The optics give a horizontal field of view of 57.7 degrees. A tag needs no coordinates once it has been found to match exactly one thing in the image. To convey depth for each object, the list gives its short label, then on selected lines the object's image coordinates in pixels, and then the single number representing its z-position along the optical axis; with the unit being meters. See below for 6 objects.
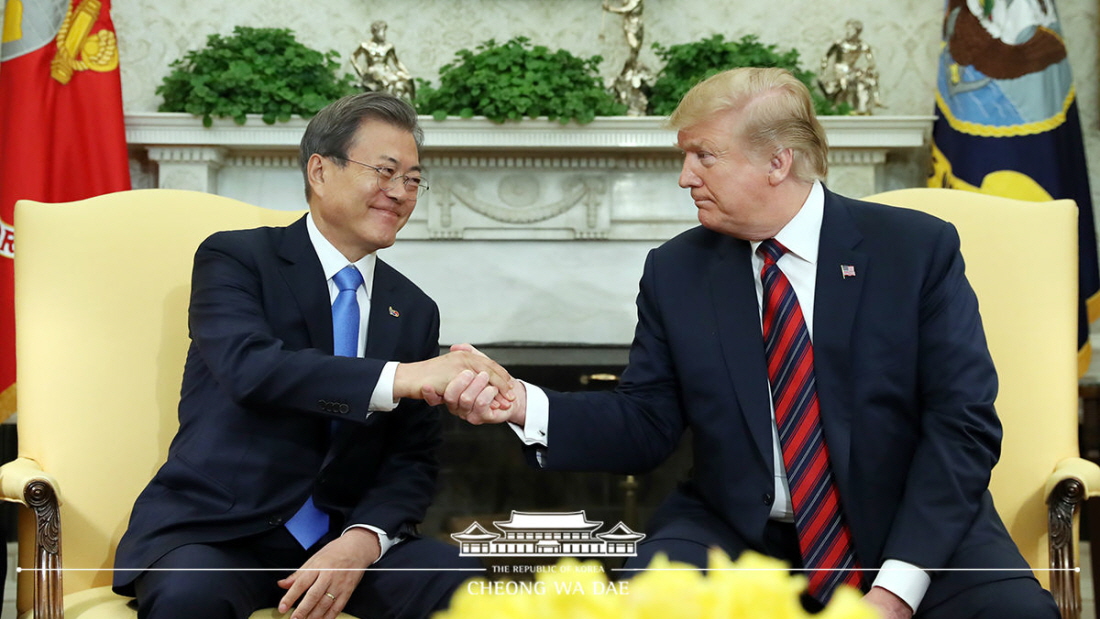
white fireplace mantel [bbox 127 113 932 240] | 3.81
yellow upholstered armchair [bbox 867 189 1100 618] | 2.04
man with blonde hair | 1.66
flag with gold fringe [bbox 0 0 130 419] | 3.47
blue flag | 3.57
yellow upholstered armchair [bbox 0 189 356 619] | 1.98
